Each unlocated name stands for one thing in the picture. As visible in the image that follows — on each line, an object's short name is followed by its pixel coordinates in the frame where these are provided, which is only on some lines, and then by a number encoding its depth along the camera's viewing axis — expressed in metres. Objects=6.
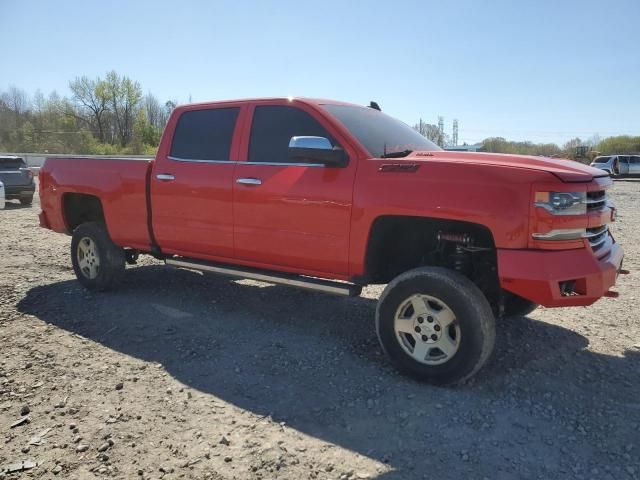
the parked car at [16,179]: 15.42
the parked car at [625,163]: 32.66
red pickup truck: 3.33
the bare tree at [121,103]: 68.16
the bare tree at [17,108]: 68.56
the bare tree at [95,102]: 68.06
